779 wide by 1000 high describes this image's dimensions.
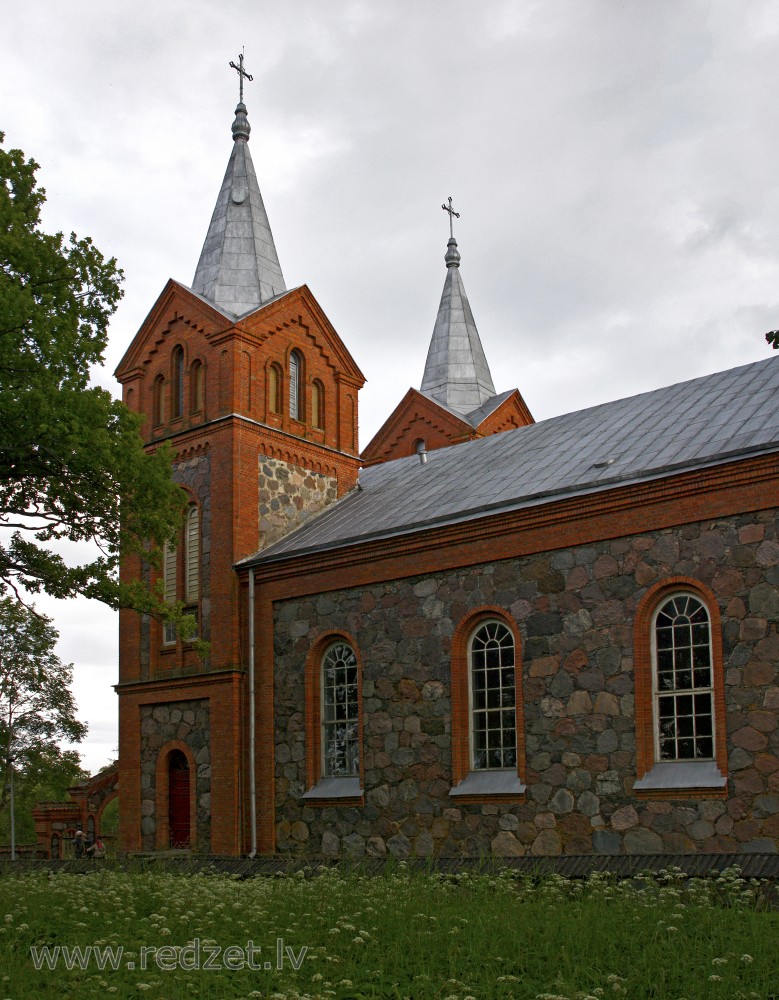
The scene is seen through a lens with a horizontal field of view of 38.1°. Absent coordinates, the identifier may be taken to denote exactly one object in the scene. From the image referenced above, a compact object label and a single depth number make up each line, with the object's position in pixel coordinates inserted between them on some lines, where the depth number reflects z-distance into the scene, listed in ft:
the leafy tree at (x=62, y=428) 47.73
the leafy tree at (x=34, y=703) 109.50
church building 47.09
